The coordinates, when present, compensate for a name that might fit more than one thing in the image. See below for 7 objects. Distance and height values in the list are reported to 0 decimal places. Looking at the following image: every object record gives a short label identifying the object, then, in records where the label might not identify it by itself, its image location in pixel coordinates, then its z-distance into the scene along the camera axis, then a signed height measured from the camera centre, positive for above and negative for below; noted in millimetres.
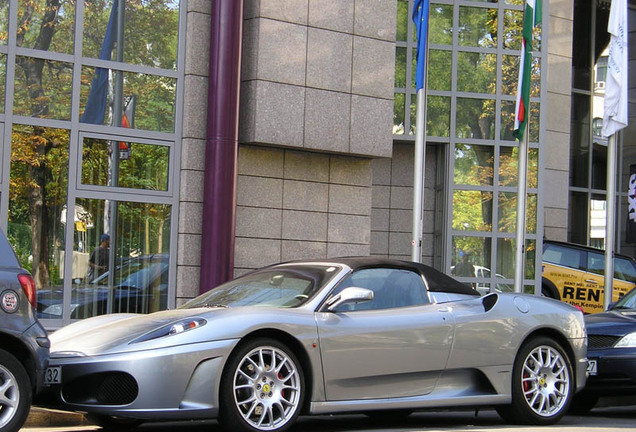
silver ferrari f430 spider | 6758 -856
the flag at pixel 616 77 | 15945 +2513
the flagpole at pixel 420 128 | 12680 +1364
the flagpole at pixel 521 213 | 13602 +336
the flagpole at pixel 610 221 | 15273 +296
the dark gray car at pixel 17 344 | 6402 -766
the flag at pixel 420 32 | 13516 +2671
